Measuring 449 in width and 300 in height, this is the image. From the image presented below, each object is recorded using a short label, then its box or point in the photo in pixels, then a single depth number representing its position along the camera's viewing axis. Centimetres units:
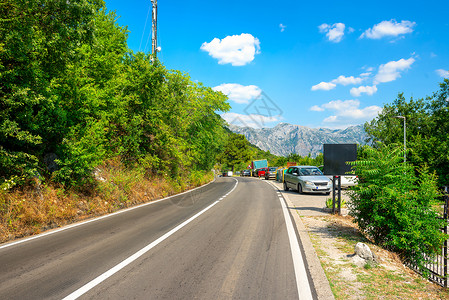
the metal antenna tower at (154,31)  2188
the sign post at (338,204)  954
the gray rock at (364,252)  482
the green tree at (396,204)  521
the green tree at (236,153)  9712
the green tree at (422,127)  2215
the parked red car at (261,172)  4716
